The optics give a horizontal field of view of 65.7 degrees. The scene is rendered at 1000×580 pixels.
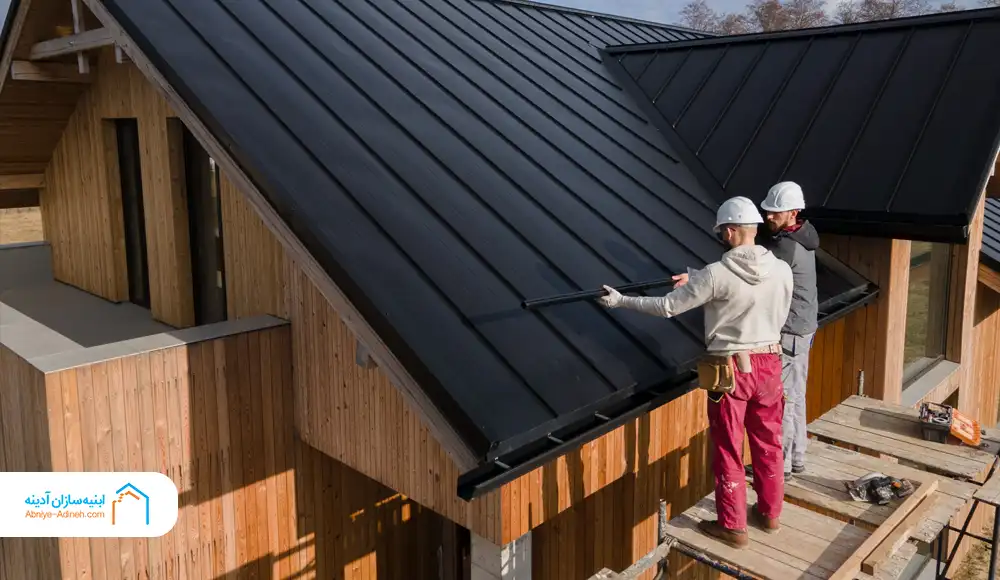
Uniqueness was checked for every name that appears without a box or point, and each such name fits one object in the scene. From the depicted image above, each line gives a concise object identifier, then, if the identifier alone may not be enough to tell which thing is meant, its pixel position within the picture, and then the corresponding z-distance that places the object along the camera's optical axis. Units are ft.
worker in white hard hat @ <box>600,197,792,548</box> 14.46
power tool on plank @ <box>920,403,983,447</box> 20.43
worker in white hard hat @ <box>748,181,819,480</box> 17.43
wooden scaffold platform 14.87
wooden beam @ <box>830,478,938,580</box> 14.44
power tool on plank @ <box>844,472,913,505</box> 17.08
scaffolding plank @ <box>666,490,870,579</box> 14.70
